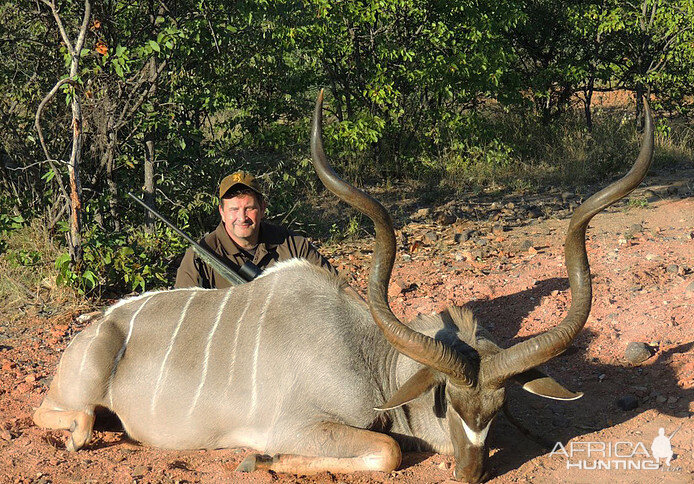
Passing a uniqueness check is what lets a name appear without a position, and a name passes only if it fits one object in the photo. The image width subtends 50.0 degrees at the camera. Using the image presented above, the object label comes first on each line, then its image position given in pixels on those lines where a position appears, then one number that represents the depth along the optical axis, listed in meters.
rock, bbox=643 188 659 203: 8.62
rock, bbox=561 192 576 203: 9.05
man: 4.91
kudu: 3.48
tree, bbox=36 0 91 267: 5.73
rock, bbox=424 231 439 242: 7.80
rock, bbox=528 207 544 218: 8.49
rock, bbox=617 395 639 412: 4.24
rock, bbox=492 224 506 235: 7.84
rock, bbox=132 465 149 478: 3.77
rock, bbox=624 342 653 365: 4.77
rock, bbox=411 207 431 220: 8.66
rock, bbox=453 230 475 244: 7.68
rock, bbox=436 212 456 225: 8.35
